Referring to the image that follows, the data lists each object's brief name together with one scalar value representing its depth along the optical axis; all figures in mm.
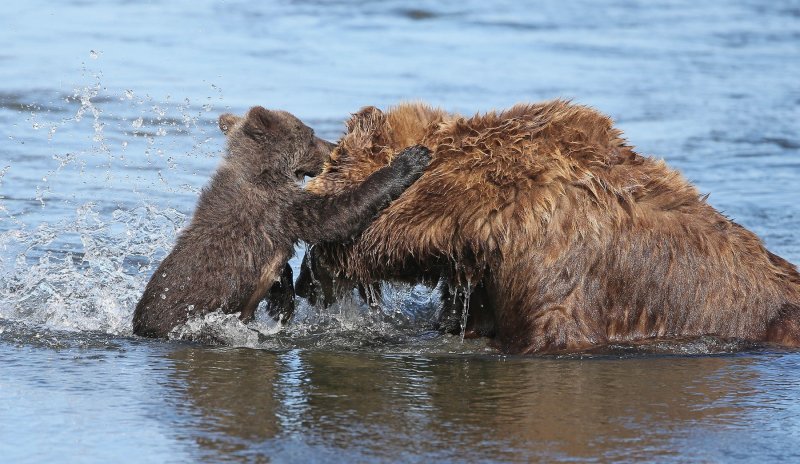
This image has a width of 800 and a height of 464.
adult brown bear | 12250
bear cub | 12984
